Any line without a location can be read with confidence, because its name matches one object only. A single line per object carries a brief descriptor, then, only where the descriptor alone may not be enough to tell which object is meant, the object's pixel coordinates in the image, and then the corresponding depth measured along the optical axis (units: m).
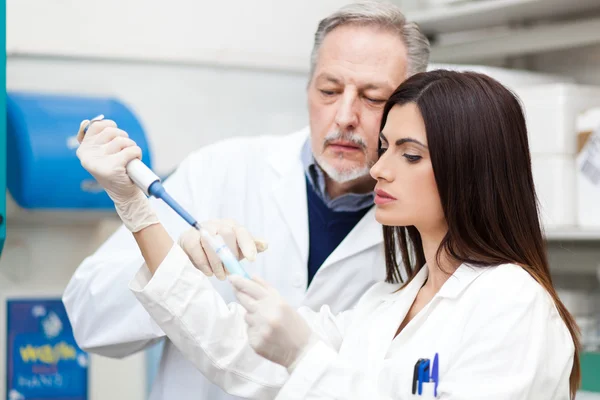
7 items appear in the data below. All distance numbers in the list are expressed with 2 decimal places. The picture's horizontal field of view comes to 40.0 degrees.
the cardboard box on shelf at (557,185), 2.21
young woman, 1.13
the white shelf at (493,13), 2.43
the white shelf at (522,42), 2.45
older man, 1.54
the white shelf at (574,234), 2.17
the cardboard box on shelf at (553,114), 2.20
